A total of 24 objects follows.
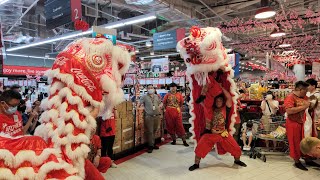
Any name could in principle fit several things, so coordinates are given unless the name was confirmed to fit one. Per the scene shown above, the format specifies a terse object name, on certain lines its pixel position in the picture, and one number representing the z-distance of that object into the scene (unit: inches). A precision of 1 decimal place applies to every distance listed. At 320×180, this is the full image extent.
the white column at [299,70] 683.9
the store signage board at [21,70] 583.6
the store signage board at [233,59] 344.8
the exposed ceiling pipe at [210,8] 321.3
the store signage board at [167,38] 366.0
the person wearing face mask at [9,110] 102.6
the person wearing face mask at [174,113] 259.6
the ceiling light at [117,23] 286.7
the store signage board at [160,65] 429.1
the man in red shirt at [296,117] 175.5
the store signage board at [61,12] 210.1
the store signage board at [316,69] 480.7
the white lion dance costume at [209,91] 141.6
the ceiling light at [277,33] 304.3
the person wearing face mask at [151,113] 241.6
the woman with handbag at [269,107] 229.5
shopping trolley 197.2
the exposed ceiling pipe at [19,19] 295.0
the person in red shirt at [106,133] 179.2
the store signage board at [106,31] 219.7
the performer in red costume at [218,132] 174.6
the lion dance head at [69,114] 56.9
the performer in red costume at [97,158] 89.7
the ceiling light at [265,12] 214.1
